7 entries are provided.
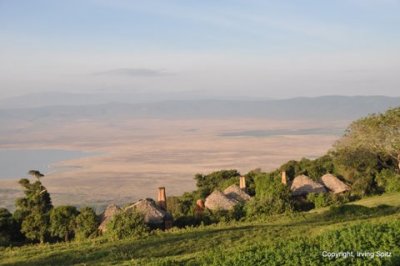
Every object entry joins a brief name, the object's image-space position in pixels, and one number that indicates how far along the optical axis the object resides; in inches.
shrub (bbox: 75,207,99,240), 956.6
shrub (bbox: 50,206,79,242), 975.0
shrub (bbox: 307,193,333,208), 1158.5
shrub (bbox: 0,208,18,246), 985.2
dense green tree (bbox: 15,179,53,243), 984.9
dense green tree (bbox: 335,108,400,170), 1349.7
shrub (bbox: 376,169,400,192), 1195.6
